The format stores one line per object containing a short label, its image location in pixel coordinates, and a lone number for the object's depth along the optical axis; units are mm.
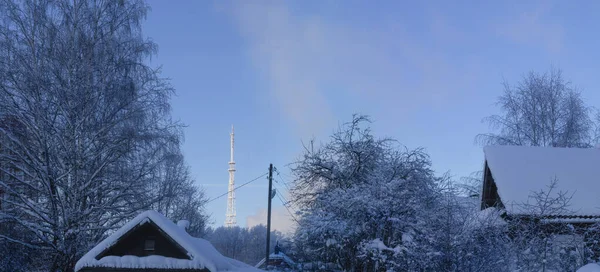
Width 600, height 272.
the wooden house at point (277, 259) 38469
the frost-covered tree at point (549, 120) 29453
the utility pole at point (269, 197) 26195
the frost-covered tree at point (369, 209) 20067
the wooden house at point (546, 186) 18188
